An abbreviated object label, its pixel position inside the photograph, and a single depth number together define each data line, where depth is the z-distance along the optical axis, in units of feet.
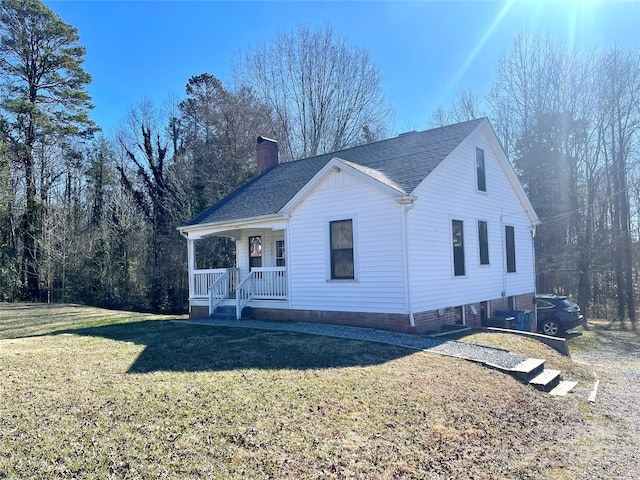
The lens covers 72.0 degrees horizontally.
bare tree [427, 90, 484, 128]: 94.02
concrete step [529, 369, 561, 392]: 24.07
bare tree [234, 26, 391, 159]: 91.97
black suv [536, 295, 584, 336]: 51.65
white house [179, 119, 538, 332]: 35.76
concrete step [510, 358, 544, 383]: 24.76
